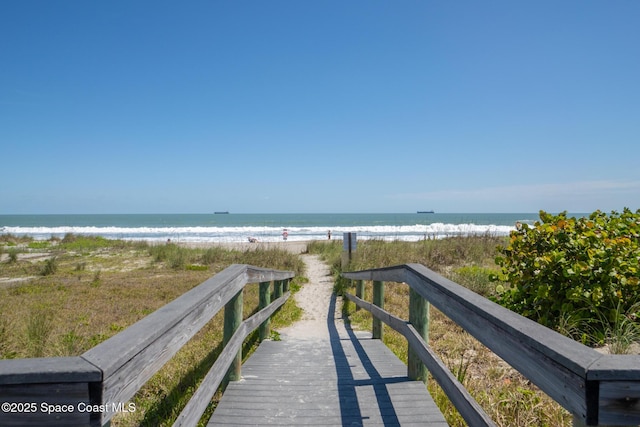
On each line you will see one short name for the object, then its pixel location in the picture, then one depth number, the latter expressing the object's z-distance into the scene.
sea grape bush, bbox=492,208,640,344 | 4.12
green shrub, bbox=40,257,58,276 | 13.43
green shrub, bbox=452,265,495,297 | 7.89
